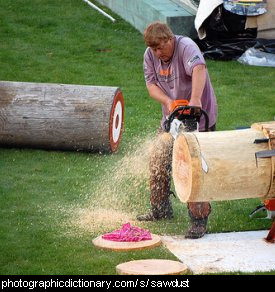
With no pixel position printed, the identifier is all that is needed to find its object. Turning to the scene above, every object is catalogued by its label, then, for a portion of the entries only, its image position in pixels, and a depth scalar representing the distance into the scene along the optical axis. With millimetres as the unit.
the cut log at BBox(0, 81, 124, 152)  23125
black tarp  30797
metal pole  36619
